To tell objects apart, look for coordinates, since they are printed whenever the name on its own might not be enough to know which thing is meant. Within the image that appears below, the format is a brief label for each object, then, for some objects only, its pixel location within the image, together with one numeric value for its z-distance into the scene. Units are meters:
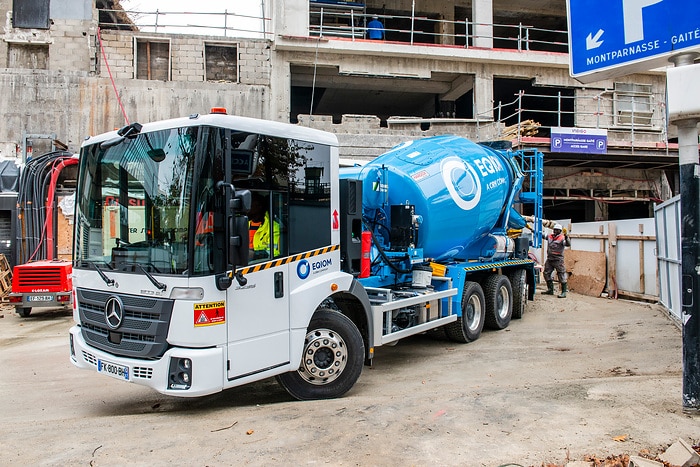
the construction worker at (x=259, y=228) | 5.17
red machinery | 15.37
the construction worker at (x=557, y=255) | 14.17
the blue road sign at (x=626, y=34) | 5.03
